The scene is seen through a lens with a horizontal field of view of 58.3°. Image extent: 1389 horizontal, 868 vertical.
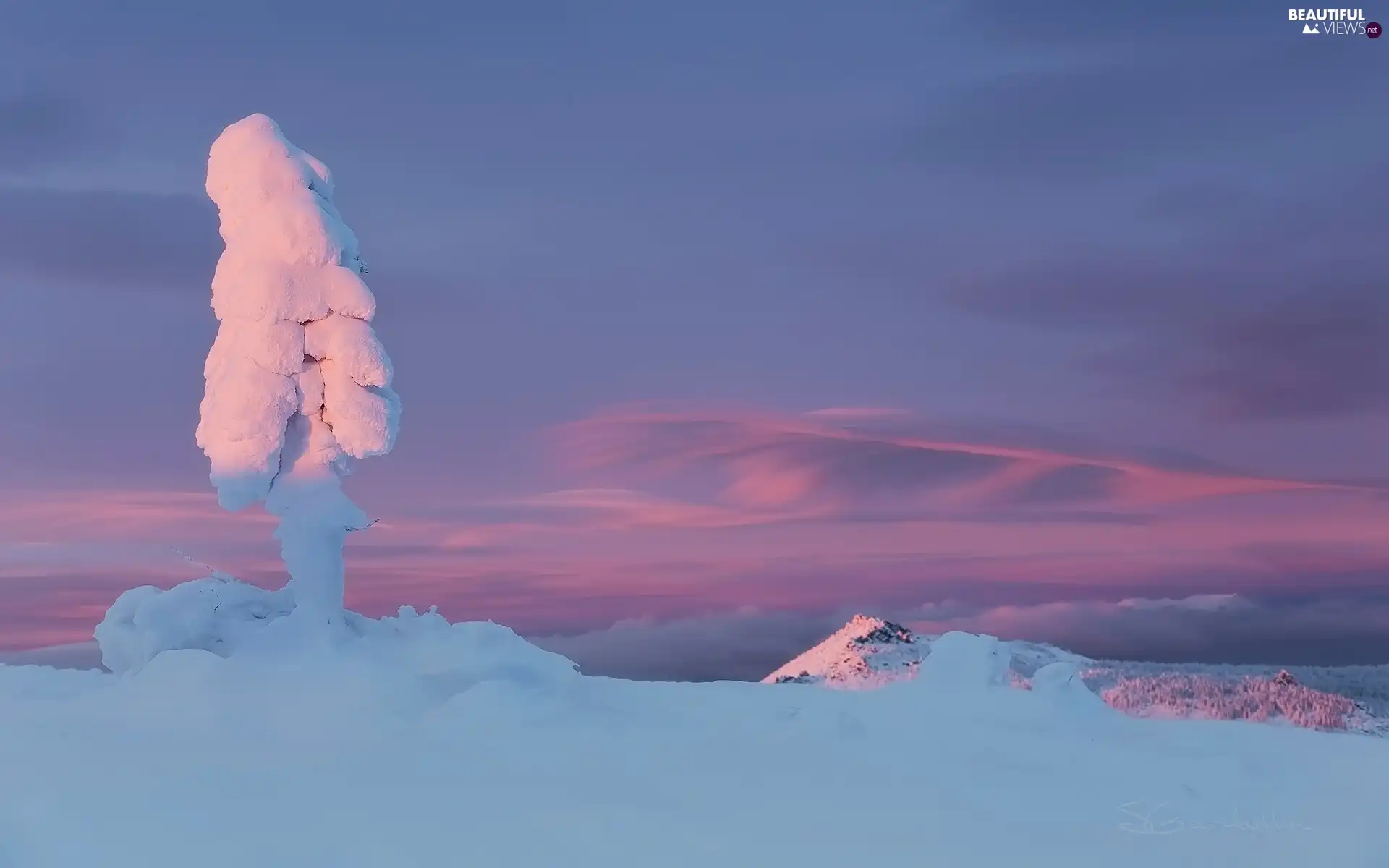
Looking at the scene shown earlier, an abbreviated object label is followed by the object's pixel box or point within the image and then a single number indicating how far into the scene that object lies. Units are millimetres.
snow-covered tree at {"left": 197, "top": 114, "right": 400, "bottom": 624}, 17469
